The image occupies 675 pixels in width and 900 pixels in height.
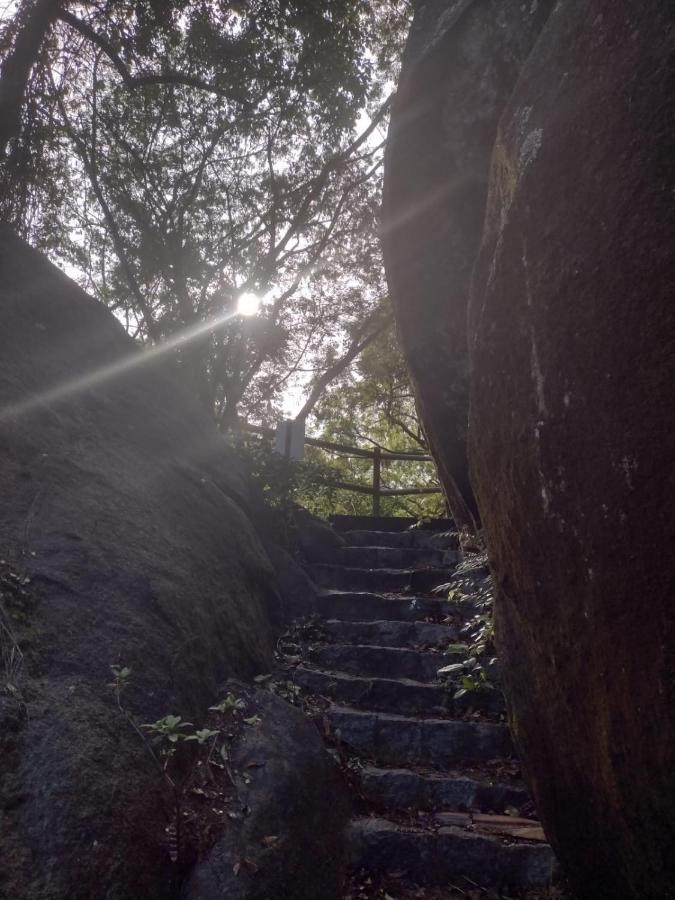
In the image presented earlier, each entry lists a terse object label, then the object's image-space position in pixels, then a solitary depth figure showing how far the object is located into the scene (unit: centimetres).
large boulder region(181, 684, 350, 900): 279
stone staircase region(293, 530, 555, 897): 330
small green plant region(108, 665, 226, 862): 271
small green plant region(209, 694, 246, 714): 334
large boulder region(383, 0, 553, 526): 361
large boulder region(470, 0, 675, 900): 166
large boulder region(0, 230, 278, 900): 241
